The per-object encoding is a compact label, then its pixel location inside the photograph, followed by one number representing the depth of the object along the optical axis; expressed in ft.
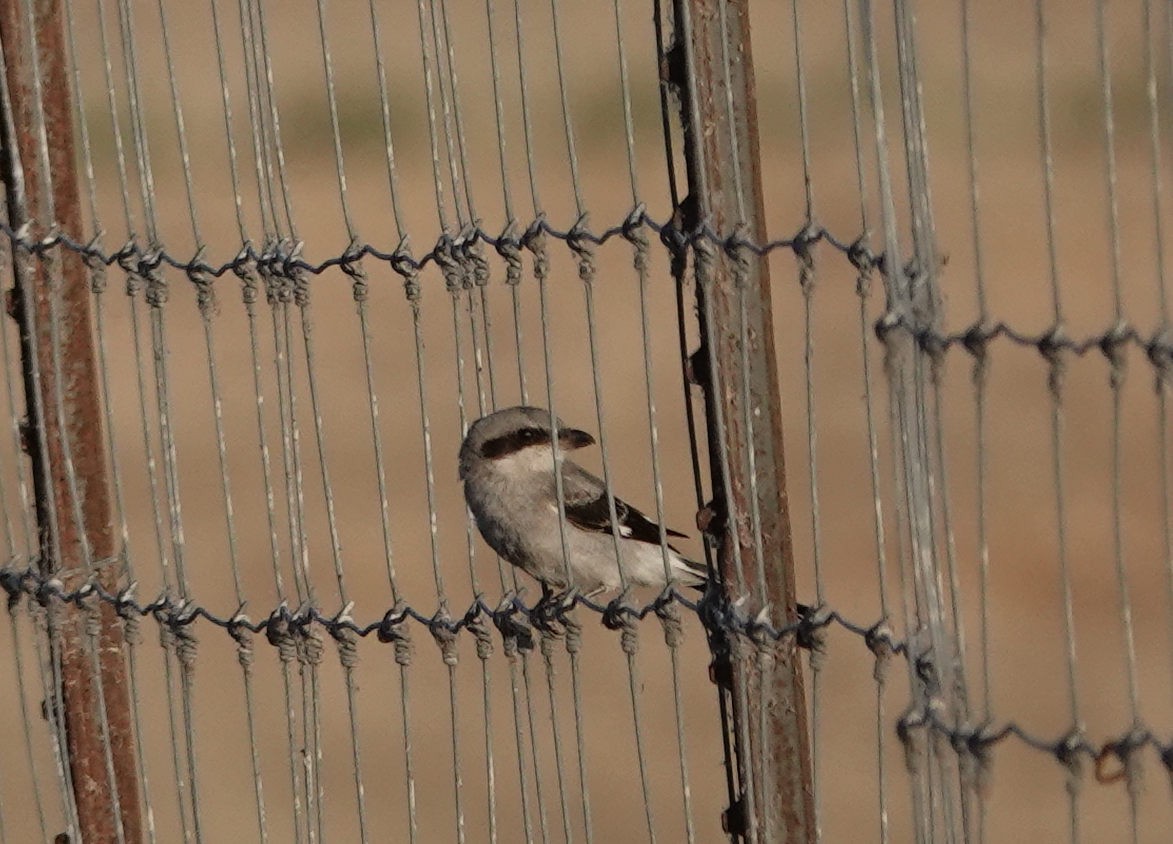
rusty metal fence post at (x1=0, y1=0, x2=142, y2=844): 32.68
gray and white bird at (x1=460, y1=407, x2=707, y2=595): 42.98
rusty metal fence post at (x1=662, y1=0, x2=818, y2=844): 26.27
